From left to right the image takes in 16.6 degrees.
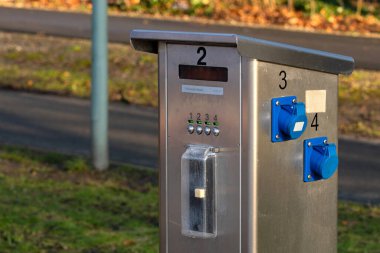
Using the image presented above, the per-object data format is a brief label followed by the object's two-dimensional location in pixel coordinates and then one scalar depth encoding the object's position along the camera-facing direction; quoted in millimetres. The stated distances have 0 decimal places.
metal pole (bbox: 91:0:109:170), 10509
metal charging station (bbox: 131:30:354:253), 4556
